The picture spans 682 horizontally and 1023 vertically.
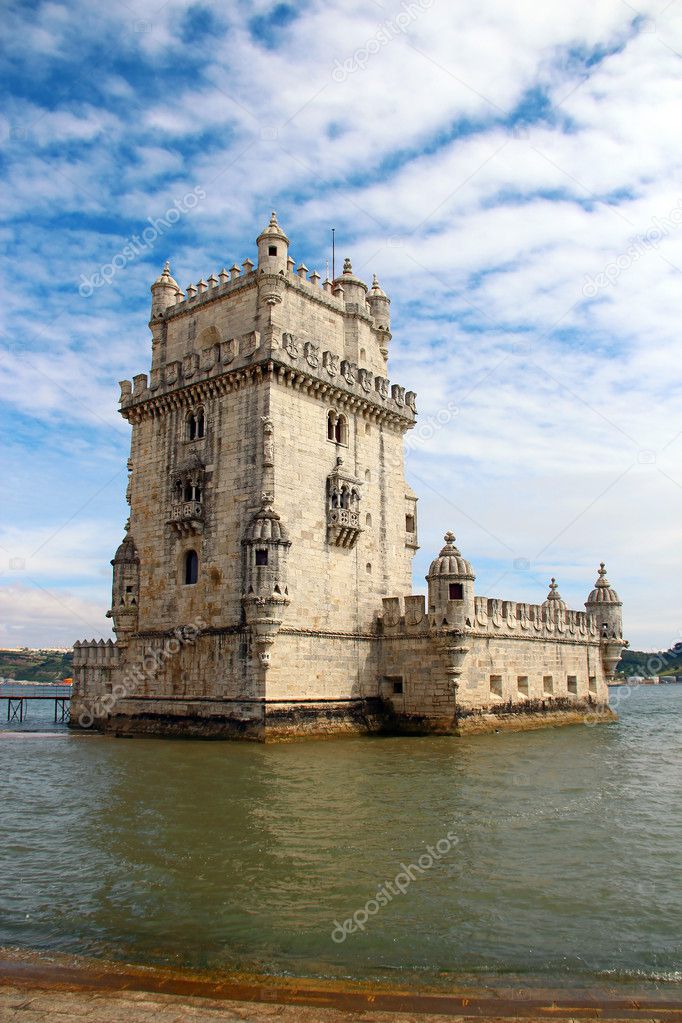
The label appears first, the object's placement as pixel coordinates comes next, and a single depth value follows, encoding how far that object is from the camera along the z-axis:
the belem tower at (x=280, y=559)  29.64
